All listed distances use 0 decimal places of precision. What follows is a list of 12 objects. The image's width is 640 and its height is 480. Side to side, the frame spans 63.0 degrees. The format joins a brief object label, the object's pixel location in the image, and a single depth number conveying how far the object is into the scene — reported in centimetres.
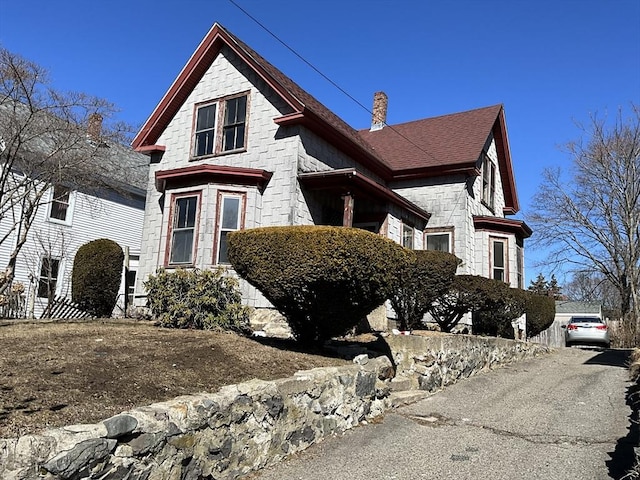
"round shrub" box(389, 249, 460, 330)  1169
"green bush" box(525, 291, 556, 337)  1844
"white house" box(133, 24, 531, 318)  1259
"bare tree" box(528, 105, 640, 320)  2609
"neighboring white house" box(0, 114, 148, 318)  1859
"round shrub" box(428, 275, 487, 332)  1275
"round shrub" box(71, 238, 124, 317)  1383
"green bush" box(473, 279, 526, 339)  1299
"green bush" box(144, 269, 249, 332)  965
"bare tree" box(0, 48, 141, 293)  1293
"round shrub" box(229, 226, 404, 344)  729
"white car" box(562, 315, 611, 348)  2264
